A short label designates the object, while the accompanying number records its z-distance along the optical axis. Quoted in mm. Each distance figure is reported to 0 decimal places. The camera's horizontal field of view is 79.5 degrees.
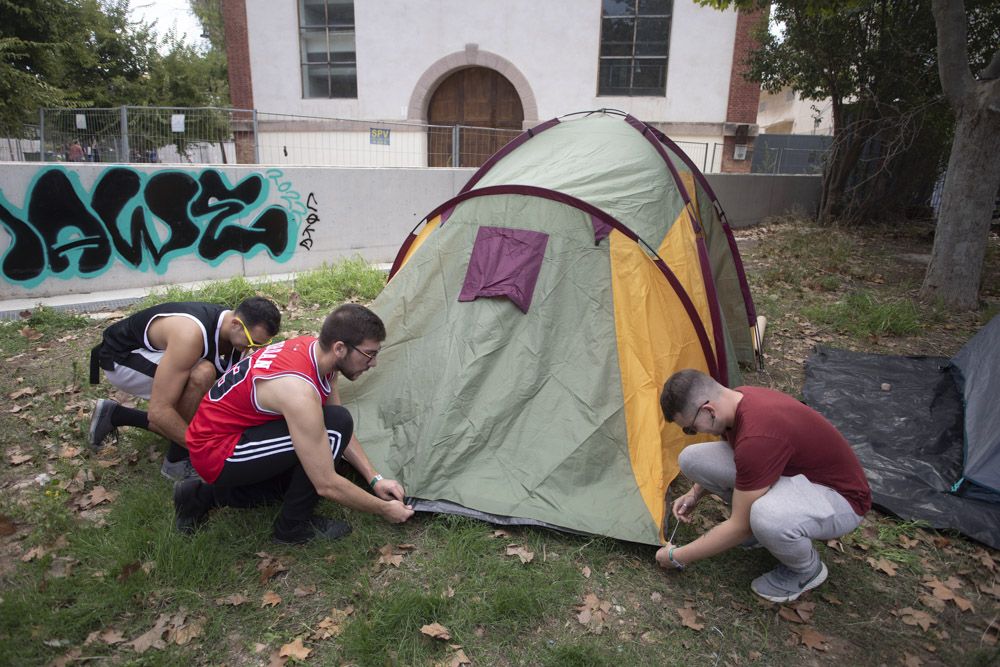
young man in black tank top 2977
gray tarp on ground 3170
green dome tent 2977
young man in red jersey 2461
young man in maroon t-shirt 2250
